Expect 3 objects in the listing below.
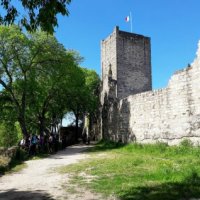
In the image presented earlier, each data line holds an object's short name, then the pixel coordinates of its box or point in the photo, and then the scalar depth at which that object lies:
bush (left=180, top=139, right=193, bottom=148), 11.22
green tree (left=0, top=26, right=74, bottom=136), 17.11
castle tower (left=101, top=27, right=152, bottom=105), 24.67
